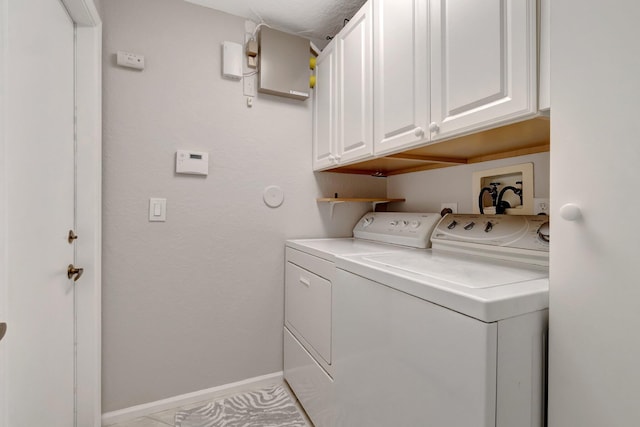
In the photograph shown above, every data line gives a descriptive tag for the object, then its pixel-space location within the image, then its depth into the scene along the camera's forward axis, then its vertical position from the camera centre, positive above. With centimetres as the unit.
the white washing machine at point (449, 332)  68 -33
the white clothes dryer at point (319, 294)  142 -46
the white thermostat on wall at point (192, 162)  174 +30
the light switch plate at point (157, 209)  170 +2
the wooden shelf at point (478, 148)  105 +30
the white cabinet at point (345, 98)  154 +68
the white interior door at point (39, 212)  81 +0
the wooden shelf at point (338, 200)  201 +9
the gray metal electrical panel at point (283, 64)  188 +97
